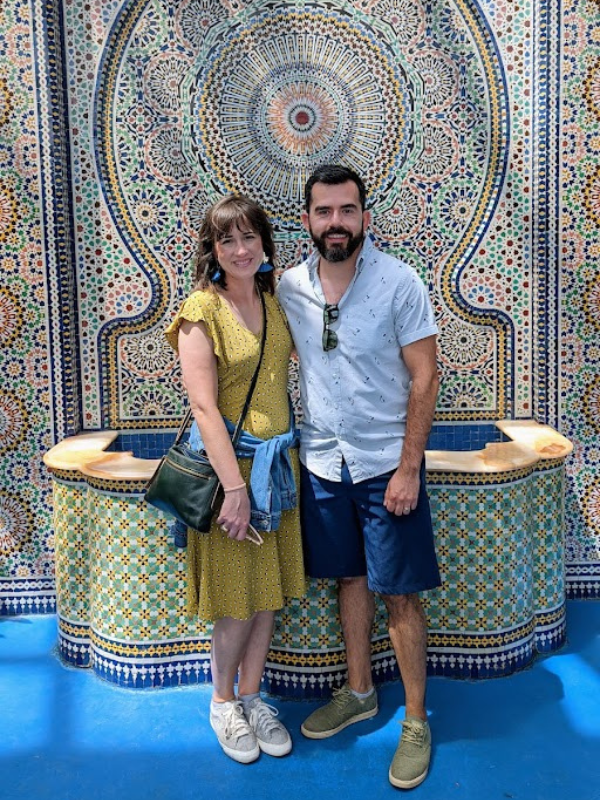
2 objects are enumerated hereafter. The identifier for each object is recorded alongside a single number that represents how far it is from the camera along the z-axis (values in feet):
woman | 7.77
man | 8.00
